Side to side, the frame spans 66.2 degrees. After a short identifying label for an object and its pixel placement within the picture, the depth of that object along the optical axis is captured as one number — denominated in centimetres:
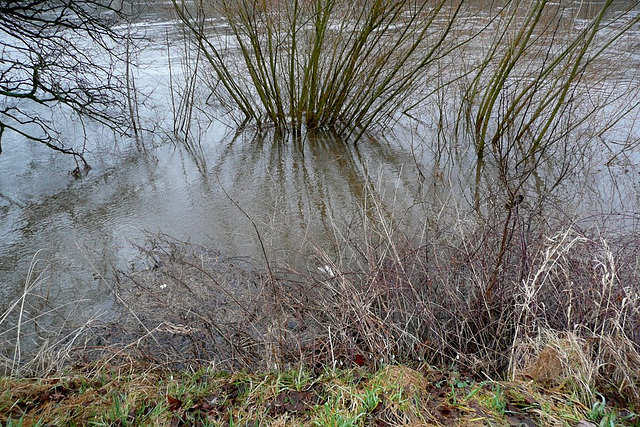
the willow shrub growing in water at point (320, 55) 681
